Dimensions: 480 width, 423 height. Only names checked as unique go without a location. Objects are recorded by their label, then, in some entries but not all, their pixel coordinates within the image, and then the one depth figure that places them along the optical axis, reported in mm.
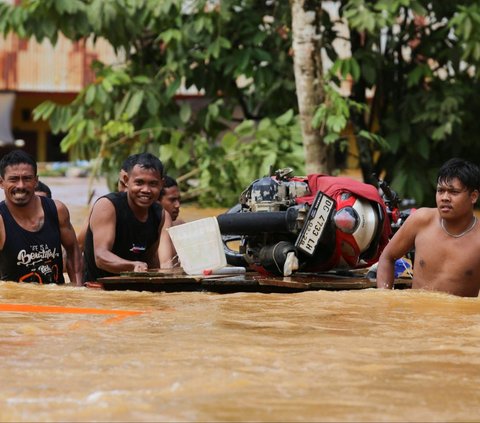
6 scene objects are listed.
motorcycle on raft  12156
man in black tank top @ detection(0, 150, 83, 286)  13672
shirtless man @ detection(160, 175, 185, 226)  16172
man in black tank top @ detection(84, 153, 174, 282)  13992
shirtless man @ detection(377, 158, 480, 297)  12070
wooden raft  11953
